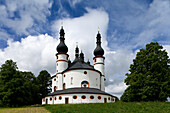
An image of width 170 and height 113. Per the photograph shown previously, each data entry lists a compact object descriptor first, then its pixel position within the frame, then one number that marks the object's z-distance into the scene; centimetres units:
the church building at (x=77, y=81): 3725
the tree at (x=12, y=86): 3093
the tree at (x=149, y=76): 2846
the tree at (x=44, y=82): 5912
